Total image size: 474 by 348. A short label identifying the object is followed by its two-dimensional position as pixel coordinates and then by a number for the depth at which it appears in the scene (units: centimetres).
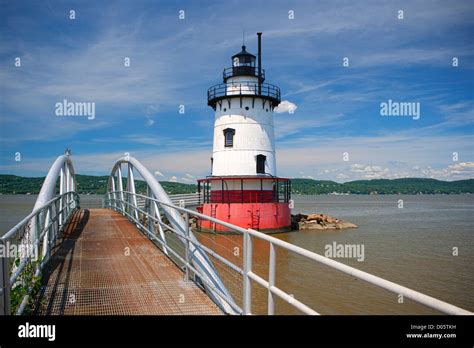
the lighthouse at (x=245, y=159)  2312
